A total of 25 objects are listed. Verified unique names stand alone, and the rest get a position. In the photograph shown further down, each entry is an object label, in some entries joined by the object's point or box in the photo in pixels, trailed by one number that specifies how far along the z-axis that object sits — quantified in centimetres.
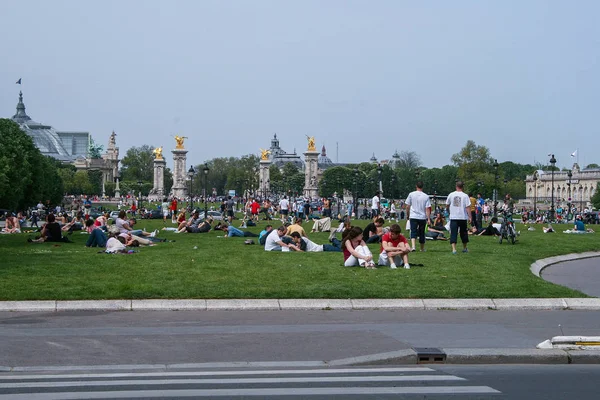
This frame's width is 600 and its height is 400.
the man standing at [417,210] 2228
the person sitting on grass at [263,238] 2602
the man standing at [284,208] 5200
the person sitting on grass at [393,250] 1897
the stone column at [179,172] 14338
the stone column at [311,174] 15012
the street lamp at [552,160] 6047
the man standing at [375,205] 4616
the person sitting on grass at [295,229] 2417
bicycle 2778
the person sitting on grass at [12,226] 3688
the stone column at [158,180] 15588
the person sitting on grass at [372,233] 2527
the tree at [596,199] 13601
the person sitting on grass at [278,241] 2367
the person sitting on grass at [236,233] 3177
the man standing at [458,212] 2170
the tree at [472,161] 14538
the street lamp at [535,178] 16865
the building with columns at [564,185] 16438
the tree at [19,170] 6331
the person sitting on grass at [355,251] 1889
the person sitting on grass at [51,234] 2750
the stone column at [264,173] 15300
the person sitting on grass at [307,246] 2380
